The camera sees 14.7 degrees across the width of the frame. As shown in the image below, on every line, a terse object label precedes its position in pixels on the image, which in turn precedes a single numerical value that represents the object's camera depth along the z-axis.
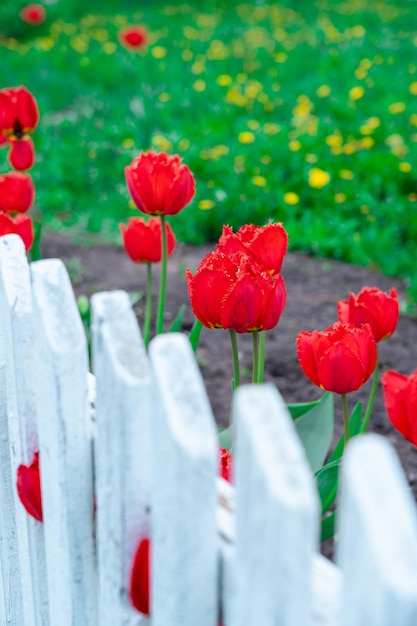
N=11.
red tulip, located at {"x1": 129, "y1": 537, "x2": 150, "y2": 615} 1.56
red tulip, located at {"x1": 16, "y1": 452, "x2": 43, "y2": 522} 1.92
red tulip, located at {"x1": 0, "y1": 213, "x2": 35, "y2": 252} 2.73
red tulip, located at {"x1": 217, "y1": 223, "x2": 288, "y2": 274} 2.28
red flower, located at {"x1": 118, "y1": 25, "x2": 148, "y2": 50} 11.87
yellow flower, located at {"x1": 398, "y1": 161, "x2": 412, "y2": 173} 7.42
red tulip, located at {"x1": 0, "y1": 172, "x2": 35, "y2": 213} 3.45
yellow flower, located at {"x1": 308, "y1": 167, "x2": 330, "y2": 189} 7.29
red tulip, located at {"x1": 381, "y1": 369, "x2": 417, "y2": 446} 1.87
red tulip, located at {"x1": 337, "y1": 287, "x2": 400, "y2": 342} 2.42
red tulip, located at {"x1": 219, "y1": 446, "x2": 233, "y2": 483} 1.81
